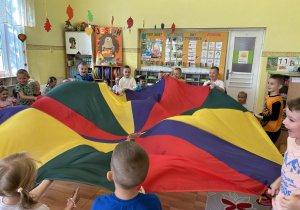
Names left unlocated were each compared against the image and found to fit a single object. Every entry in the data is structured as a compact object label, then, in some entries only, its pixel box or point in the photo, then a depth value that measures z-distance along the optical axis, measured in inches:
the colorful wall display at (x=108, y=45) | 228.7
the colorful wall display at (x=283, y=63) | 189.6
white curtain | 163.8
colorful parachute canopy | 63.7
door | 203.0
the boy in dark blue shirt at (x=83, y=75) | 135.8
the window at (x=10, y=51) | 176.6
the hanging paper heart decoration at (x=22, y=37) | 181.5
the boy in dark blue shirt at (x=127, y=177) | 36.8
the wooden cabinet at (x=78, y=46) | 230.2
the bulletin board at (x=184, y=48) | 212.2
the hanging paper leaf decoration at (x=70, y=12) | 130.0
